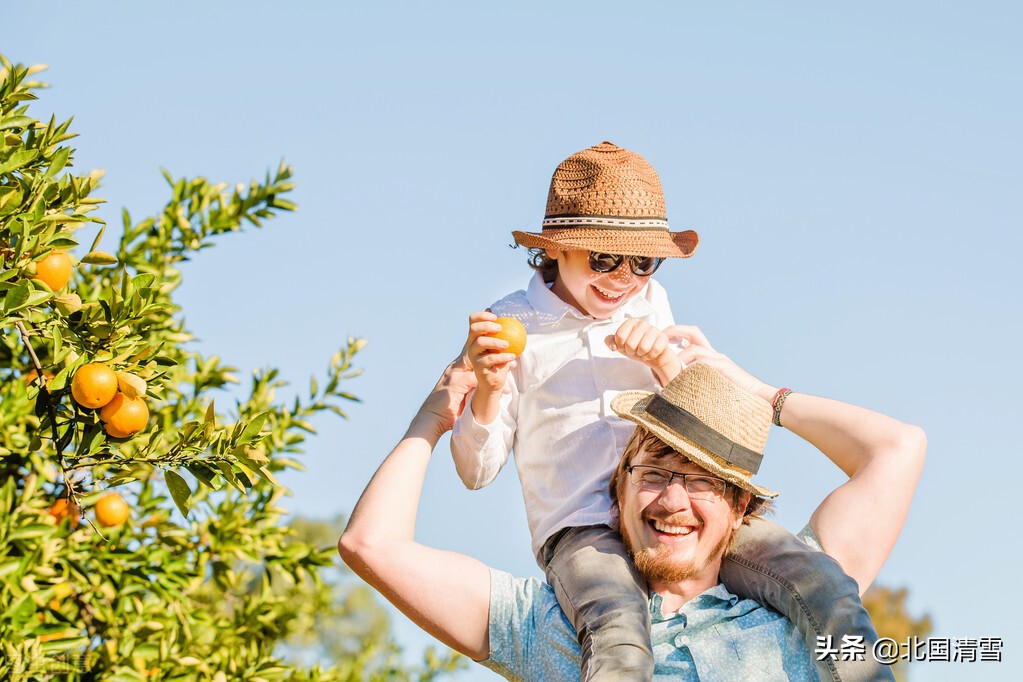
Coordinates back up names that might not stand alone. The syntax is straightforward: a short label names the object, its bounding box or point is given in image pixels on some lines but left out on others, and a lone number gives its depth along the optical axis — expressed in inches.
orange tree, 124.3
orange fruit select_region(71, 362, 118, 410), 121.0
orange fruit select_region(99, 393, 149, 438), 125.0
